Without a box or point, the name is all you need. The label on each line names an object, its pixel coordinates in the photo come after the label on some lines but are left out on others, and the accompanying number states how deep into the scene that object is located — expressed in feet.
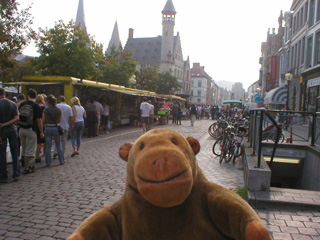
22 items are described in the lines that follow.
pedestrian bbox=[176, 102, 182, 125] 81.17
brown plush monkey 5.22
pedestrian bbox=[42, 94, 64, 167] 24.04
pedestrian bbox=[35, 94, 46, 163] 23.70
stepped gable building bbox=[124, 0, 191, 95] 267.80
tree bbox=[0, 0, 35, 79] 45.99
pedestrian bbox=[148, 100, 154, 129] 48.75
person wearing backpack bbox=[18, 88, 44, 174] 21.33
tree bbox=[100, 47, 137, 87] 99.81
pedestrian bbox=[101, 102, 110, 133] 52.26
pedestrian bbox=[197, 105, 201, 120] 114.46
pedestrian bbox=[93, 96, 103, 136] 46.83
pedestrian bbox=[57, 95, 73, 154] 27.37
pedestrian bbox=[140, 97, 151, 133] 47.57
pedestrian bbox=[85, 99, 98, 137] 44.62
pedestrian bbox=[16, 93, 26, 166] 24.21
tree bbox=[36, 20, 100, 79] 61.82
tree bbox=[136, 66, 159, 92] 155.74
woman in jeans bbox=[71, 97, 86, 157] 28.99
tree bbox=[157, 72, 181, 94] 205.61
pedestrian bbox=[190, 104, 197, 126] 75.05
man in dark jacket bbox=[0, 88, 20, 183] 19.29
